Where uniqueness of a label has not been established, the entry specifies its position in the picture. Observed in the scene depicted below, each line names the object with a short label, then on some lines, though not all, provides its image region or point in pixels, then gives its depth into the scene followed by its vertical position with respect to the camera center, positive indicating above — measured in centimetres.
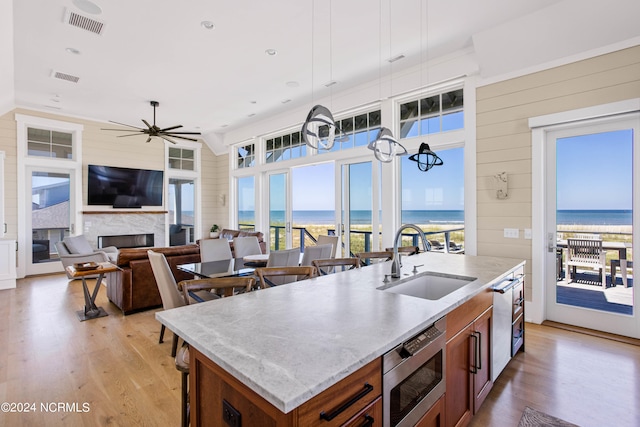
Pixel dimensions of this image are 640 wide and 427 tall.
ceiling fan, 562 +150
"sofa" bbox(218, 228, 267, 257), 646 -48
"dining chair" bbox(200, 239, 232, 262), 446 -52
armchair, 559 -72
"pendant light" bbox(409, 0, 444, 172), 347 +73
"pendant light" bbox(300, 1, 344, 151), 255 +75
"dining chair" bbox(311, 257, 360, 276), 274 -44
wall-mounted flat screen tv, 725 +68
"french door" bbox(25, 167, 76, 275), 661 +1
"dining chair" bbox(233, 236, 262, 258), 492 -52
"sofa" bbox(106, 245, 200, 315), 420 -89
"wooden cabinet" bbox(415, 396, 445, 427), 142 -96
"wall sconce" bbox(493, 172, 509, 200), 402 +37
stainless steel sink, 223 -53
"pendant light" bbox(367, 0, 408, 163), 304 +69
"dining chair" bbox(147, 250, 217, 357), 305 -70
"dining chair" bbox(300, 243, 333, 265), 388 -49
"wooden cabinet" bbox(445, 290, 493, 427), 166 -86
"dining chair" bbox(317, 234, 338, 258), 476 -42
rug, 204 -137
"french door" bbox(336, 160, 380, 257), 545 +16
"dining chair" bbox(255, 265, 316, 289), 223 -43
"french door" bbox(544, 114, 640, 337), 339 -1
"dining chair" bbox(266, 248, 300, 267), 347 -50
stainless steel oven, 120 -71
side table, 405 -82
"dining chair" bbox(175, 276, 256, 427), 168 -46
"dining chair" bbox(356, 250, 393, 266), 326 -44
